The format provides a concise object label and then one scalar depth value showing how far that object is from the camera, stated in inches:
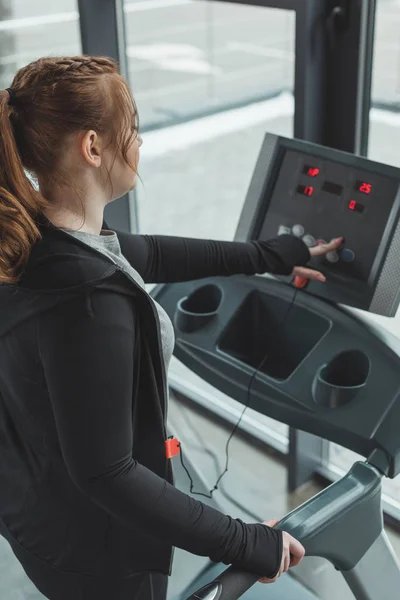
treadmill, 59.6
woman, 42.1
